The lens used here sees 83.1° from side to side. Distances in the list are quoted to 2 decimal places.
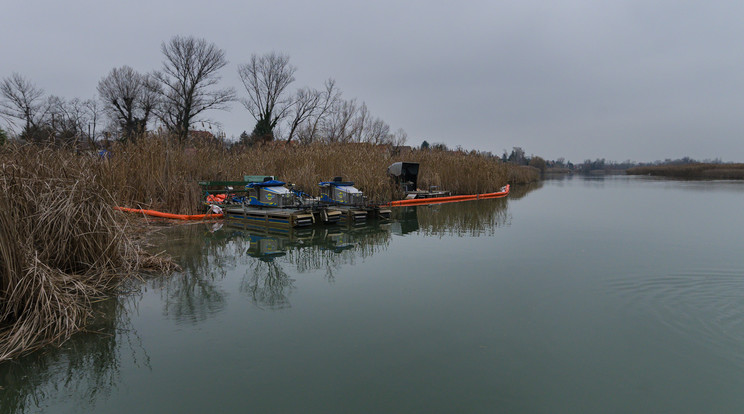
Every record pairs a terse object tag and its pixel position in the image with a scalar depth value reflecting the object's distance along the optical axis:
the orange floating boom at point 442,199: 16.48
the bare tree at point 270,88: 39.53
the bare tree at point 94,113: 38.94
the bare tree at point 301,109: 40.22
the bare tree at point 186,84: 35.31
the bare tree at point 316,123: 39.28
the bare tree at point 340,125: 43.45
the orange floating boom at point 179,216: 11.06
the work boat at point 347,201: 11.87
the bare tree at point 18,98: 35.94
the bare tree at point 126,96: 38.03
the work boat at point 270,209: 10.26
